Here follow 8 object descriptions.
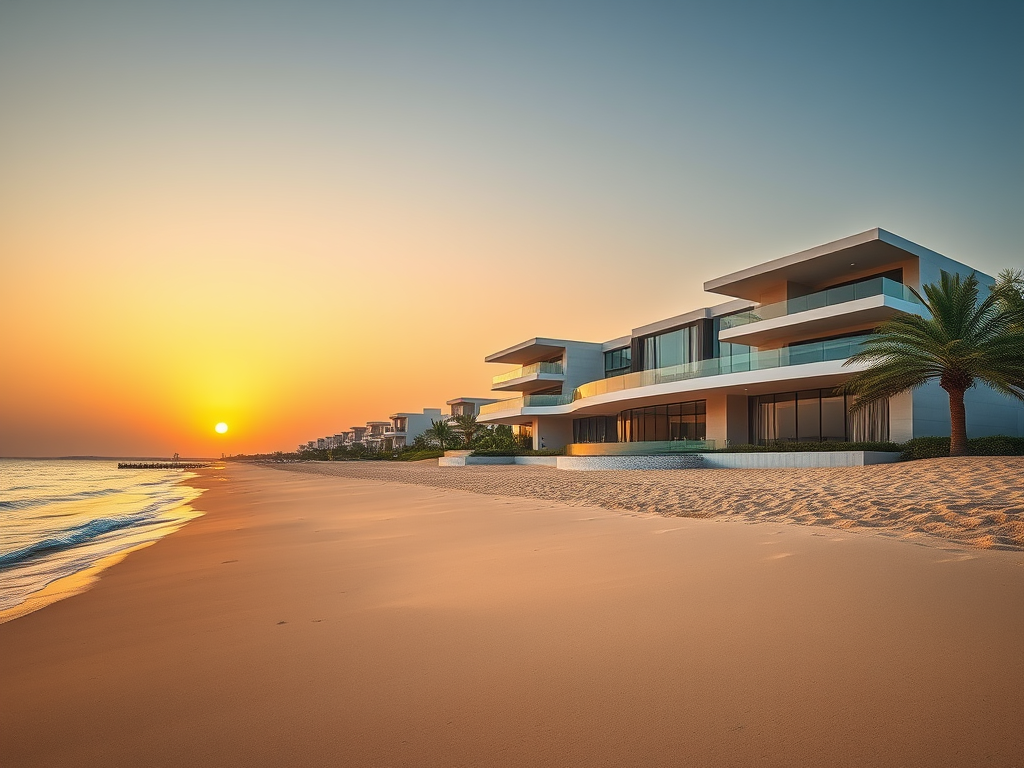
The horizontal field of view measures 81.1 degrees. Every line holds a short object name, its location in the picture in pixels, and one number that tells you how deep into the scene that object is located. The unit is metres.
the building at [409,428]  99.00
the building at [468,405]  82.62
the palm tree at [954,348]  16.72
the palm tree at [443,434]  61.78
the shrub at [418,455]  58.11
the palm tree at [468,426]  53.53
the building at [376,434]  110.38
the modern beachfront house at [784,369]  21.66
